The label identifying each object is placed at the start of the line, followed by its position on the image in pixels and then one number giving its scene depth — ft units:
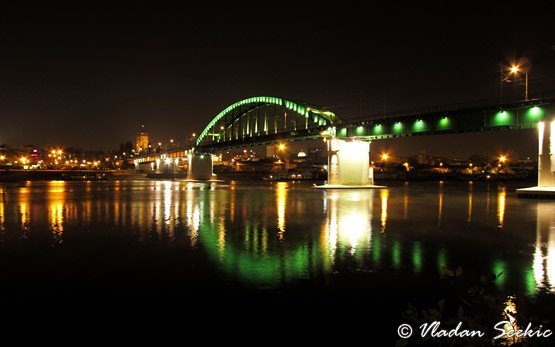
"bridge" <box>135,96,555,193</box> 142.72
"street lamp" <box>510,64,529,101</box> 147.43
